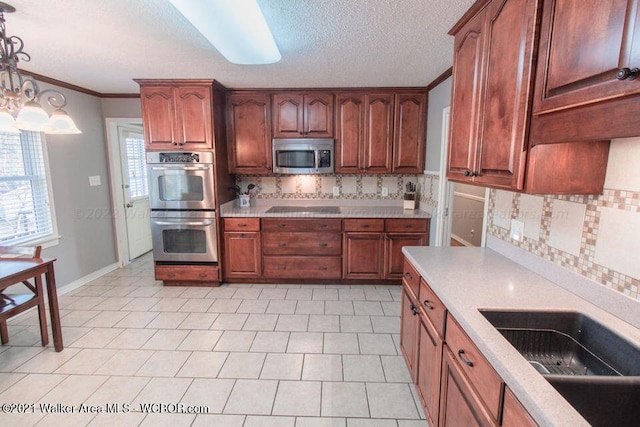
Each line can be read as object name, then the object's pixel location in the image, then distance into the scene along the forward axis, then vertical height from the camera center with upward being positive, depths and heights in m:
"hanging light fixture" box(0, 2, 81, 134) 1.67 +0.36
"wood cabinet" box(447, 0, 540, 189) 1.24 +0.39
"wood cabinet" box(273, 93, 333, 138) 3.69 +0.71
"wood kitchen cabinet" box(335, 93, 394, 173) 3.66 +0.50
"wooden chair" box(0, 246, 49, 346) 2.16 -0.92
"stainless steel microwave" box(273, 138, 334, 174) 3.69 +0.23
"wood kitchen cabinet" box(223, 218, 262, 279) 3.65 -0.88
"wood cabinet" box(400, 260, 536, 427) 0.97 -0.79
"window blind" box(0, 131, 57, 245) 2.92 -0.17
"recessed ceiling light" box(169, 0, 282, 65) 1.52 +0.83
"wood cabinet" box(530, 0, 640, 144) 0.81 +0.31
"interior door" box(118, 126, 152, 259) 4.39 -0.24
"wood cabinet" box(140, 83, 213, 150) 3.39 +0.64
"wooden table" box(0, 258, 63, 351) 2.04 -0.69
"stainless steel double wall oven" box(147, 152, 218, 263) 3.48 -0.37
